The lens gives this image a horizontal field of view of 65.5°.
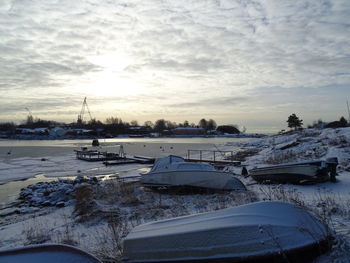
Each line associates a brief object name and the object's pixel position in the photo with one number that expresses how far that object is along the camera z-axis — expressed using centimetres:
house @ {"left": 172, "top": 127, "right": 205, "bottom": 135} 15612
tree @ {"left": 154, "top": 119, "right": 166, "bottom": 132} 18488
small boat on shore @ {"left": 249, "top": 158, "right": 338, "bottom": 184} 1088
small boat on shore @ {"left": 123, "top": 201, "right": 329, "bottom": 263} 320
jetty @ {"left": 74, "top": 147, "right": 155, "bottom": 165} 3131
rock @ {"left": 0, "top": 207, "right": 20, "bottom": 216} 1073
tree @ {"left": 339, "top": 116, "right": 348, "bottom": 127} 5498
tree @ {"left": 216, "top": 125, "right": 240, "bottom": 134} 16925
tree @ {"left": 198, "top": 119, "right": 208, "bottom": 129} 19470
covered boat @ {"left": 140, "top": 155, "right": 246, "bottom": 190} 1145
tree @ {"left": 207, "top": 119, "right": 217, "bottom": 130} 19620
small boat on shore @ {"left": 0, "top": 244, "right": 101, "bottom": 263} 316
